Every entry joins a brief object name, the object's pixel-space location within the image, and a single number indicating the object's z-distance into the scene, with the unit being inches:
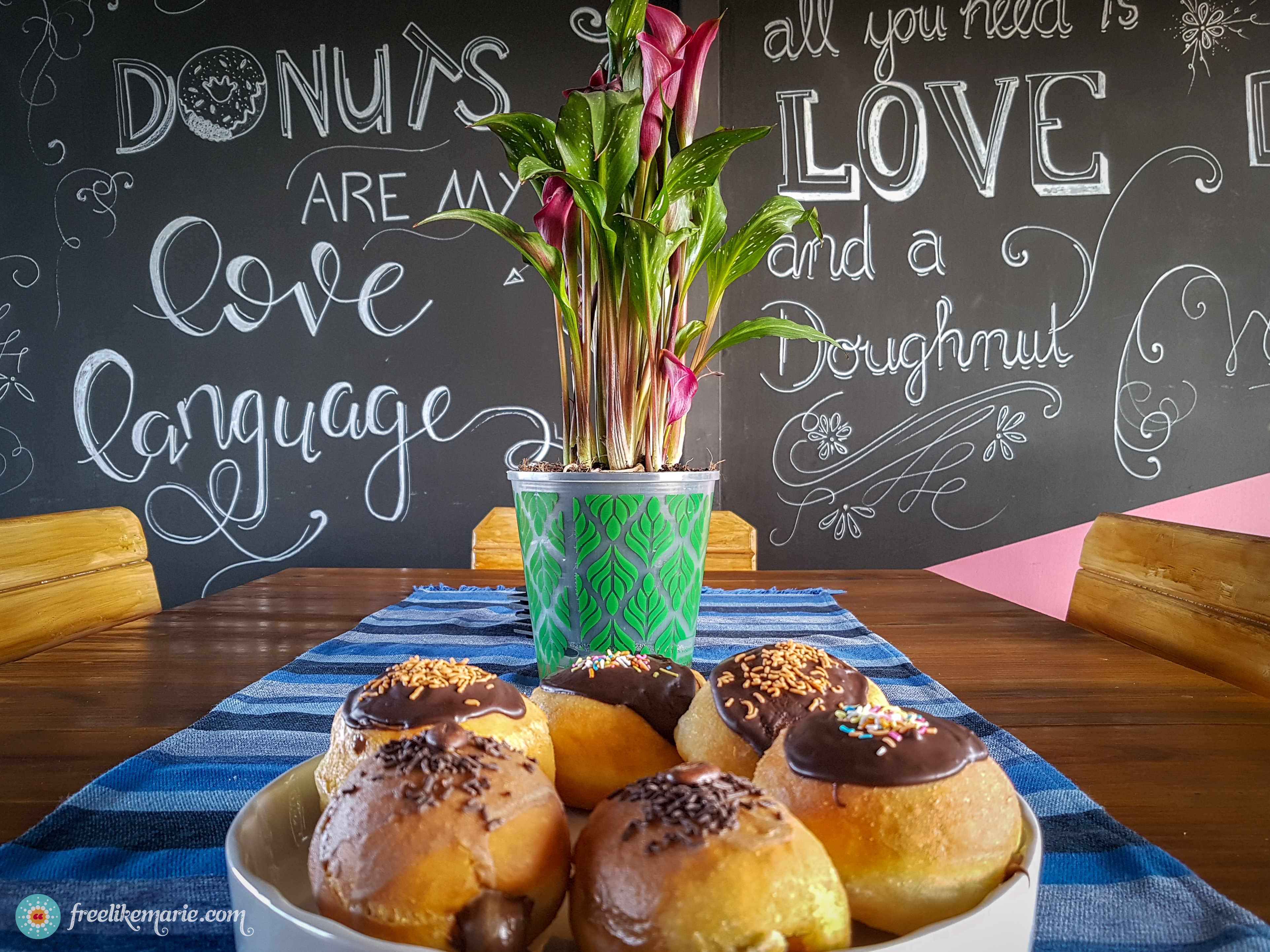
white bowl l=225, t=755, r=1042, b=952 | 10.4
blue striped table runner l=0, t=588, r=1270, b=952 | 15.2
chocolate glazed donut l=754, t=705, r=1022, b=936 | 13.6
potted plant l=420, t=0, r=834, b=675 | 29.2
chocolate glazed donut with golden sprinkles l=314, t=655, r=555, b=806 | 16.8
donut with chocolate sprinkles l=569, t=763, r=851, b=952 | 11.2
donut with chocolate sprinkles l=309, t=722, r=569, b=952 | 12.0
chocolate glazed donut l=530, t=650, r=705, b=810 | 19.4
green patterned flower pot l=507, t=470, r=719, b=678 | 29.1
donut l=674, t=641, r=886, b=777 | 17.7
